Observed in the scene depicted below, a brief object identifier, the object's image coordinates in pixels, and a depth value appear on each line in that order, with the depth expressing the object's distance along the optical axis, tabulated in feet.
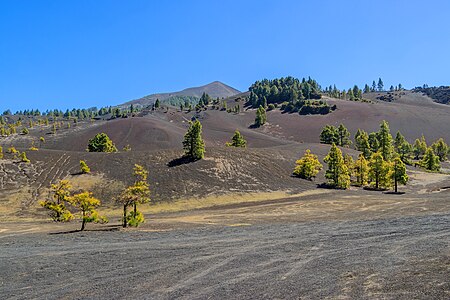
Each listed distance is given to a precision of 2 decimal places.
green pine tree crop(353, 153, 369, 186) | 262.67
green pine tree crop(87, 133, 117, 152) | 324.19
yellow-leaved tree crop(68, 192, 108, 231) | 123.54
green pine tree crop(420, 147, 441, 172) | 354.54
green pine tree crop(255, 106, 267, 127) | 637.71
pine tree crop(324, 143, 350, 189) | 246.64
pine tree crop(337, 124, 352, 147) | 442.09
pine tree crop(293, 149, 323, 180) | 262.47
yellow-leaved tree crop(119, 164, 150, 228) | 127.44
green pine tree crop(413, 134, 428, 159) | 451.53
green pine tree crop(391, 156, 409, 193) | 239.50
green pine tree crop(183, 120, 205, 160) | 265.95
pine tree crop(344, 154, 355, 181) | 265.17
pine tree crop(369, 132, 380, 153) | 389.35
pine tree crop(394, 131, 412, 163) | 413.59
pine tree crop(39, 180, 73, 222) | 148.46
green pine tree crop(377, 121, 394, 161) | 339.98
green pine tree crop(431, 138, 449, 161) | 443.73
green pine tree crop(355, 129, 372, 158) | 353.84
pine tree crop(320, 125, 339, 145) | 422.41
